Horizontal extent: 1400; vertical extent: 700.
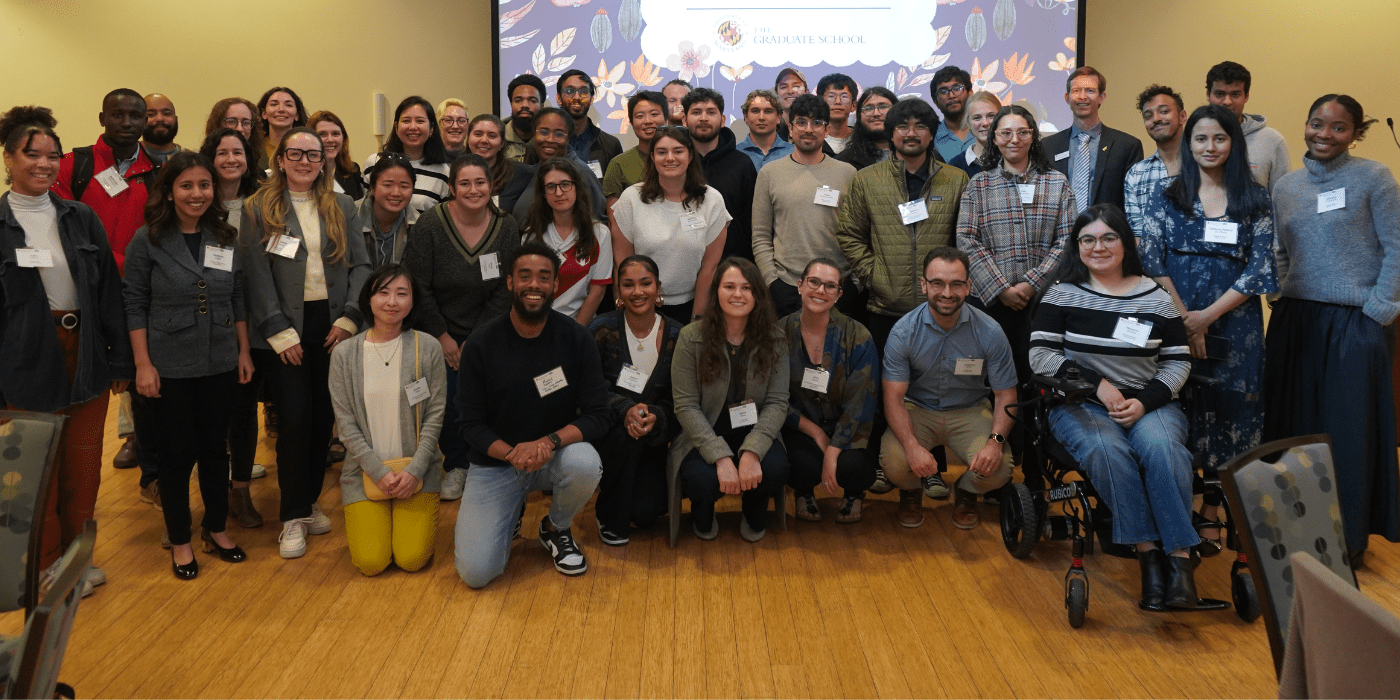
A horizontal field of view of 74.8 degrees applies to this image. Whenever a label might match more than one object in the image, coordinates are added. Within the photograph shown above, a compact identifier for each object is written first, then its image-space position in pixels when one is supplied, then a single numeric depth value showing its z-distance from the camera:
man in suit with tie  4.15
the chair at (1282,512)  1.78
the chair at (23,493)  1.97
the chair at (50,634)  1.24
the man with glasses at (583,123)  4.68
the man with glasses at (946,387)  3.48
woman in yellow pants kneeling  3.17
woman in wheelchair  2.87
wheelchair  2.78
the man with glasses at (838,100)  4.76
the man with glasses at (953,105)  4.74
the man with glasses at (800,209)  4.04
